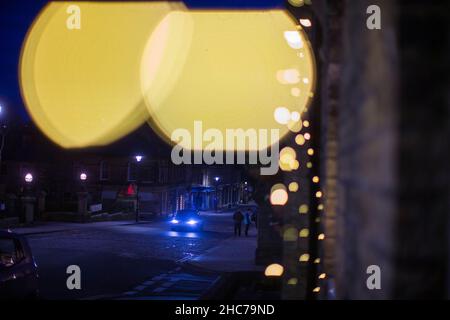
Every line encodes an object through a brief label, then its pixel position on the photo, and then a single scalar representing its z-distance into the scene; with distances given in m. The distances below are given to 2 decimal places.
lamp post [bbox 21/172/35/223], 39.16
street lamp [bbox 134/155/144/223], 55.72
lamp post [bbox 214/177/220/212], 81.94
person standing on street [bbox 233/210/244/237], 35.84
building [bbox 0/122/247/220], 57.34
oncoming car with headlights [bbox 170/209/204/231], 39.53
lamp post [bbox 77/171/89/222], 44.38
